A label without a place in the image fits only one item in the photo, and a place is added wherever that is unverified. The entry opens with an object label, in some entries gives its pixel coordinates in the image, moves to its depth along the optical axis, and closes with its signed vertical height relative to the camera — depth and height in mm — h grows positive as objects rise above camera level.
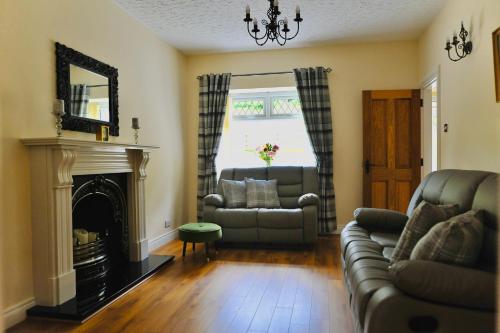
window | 5297 +504
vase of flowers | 5035 +124
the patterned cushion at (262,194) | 4465 -434
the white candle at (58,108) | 2588 +421
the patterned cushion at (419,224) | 2018 -394
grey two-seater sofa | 4074 -719
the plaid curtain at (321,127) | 4836 +460
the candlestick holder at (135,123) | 3653 +415
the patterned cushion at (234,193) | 4507 -421
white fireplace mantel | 2494 -383
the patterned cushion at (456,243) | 1626 -407
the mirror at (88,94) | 2945 +631
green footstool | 3711 -779
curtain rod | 4895 +1295
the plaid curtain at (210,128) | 5113 +496
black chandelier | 2626 +1149
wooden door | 4617 +156
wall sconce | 3015 +1030
